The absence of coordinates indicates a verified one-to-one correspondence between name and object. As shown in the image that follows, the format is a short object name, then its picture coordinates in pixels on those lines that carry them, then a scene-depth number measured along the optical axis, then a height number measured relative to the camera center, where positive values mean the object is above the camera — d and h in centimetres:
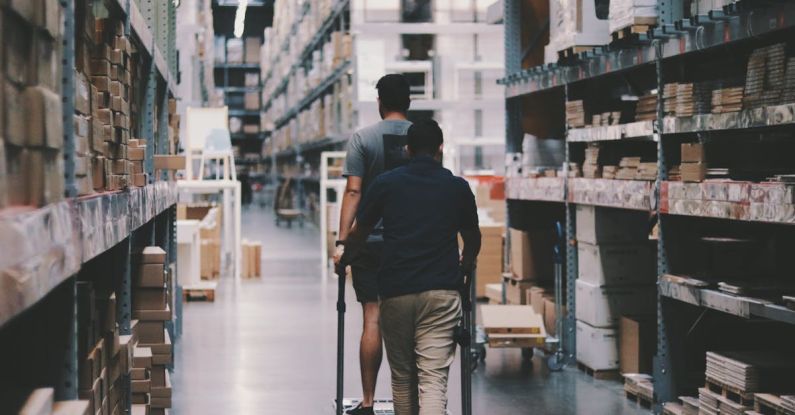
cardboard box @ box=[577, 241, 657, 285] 725 -54
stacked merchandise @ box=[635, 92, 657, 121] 653 +46
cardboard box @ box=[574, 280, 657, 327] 724 -81
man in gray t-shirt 560 +7
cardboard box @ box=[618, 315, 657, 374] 685 -103
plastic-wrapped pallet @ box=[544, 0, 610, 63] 715 +106
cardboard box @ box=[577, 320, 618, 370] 725 -111
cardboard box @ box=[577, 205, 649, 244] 727 -29
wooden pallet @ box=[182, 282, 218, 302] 1181 -119
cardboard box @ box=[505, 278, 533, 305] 901 -91
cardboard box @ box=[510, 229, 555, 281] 893 -59
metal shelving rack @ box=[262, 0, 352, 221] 1894 +200
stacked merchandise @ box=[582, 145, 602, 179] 732 +13
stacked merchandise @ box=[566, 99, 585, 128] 764 +50
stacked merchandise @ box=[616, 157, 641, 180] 671 +10
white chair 1438 +52
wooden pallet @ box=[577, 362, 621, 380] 726 -129
